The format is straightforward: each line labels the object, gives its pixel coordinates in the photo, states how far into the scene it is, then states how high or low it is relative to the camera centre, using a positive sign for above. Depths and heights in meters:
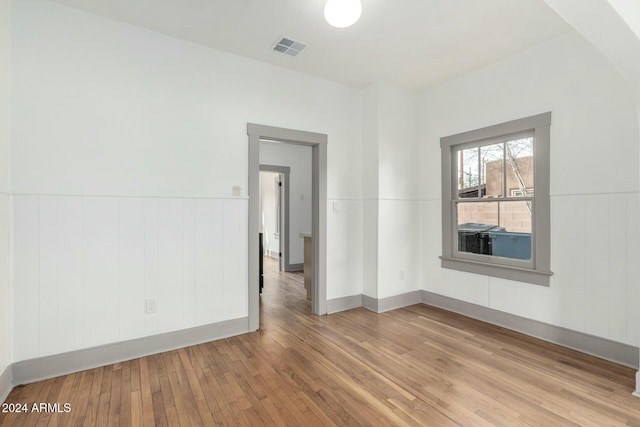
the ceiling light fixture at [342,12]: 2.18 +1.42
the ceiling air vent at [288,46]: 3.02 +1.65
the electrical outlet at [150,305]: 2.78 -0.81
